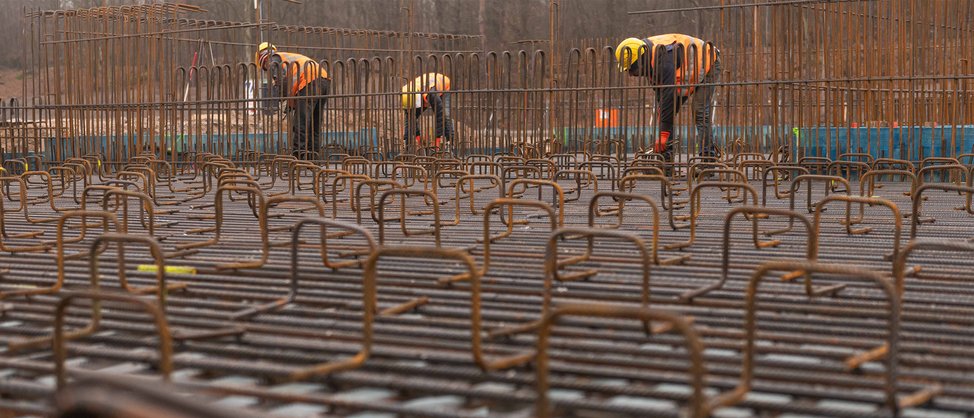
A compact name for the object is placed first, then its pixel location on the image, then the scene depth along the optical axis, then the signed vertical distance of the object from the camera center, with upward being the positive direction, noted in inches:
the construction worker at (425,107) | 672.6 +50.1
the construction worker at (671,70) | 605.3 +61.8
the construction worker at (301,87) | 684.7 +63.9
